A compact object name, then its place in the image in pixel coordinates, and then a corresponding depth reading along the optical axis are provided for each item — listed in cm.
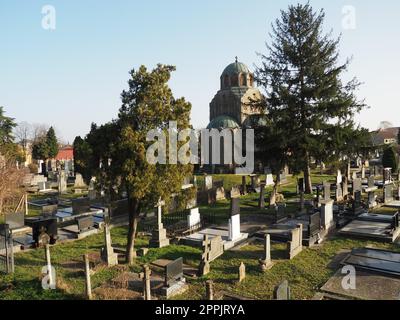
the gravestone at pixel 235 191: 2435
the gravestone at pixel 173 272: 898
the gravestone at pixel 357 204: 1775
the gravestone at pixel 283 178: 3096
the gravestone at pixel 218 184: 2697
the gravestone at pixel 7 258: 1030
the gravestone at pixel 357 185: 2265
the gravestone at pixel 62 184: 2700
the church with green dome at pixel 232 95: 5000
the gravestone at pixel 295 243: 1170
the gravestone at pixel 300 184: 2449
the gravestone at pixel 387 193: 2045
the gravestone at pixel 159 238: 1323
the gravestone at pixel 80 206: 1897
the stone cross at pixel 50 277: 898
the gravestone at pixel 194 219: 1555
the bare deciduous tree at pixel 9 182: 1825
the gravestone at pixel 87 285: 852
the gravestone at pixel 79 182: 3070
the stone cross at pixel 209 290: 782
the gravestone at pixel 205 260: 1030
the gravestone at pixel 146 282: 799
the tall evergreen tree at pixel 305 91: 2341
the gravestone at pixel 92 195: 2277
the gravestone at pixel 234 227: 1372
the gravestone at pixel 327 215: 1484
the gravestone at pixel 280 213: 1691
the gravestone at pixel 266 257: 1064
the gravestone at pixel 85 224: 1501
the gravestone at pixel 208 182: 2640
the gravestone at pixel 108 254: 1109
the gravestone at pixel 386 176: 2666
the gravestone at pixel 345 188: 2272
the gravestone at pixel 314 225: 1345
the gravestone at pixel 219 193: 2317
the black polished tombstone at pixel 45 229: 1351
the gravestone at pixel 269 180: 2929
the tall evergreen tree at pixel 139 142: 1017
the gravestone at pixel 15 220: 1568
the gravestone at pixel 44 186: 2831
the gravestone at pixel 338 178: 2682
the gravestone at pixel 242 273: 978
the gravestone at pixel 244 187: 2567
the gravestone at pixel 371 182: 2560
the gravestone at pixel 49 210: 1819
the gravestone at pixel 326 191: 1991
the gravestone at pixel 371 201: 1892
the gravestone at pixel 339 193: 2164
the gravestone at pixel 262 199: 2028
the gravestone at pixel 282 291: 738
